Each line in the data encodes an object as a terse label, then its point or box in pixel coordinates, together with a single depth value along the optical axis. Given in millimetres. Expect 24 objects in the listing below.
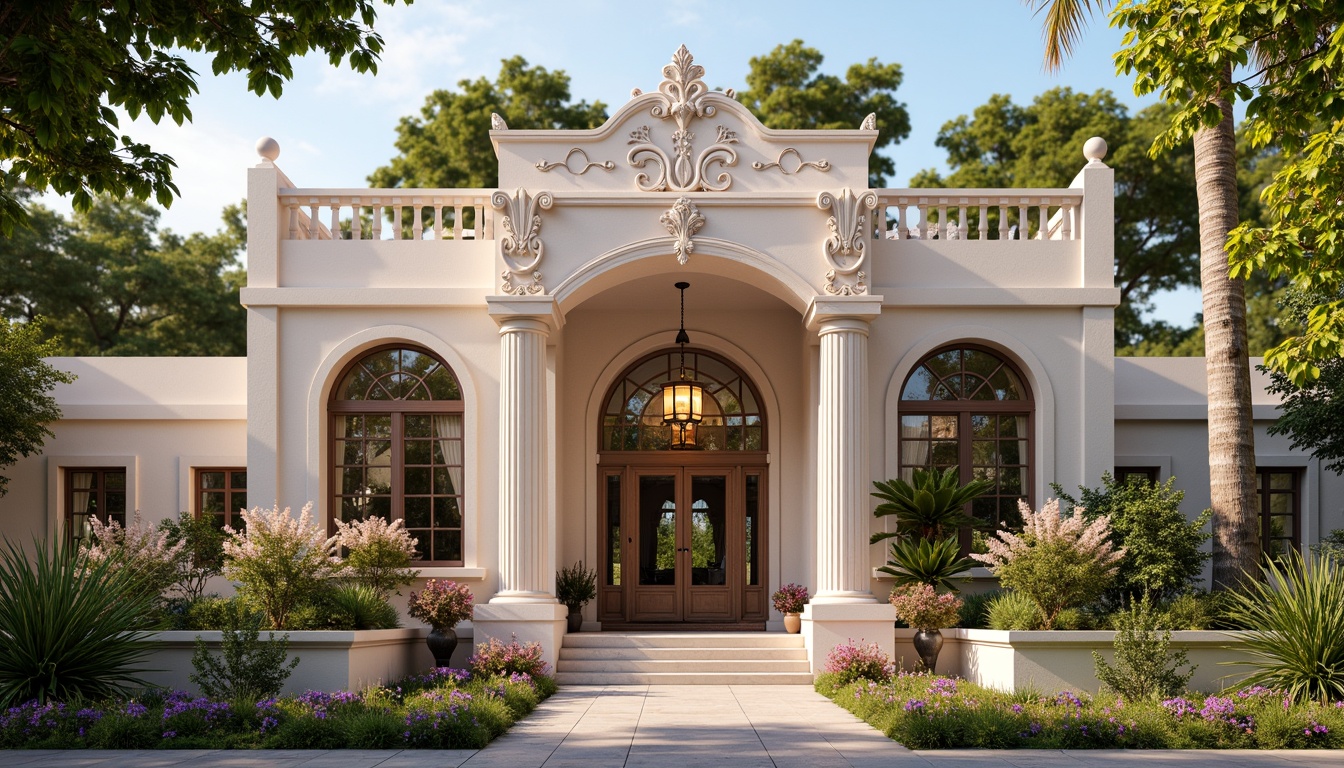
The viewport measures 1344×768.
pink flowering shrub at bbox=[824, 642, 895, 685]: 11812
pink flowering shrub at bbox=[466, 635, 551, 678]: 11734
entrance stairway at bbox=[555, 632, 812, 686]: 12656
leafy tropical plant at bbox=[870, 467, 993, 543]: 12695
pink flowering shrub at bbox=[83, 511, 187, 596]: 11844
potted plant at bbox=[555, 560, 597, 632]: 14880
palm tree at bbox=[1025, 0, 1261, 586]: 11648
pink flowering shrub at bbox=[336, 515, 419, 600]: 12391
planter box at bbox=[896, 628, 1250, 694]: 10445
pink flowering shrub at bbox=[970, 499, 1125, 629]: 11156
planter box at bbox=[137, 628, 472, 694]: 10461
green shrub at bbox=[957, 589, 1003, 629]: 12367
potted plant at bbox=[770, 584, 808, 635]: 14273
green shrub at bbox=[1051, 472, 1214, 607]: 11570
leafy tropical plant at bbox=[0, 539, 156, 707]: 9328
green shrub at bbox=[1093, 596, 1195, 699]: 9695
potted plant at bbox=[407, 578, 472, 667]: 11984
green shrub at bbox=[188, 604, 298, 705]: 9641
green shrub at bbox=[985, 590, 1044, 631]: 11156
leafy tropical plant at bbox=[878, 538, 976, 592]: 12531
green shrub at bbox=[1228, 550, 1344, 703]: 9398
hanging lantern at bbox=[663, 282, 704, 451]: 14984
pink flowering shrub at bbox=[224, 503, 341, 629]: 10938
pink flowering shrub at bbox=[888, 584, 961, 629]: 11984
